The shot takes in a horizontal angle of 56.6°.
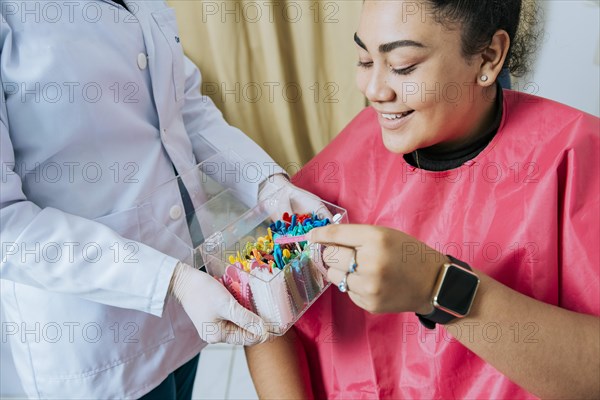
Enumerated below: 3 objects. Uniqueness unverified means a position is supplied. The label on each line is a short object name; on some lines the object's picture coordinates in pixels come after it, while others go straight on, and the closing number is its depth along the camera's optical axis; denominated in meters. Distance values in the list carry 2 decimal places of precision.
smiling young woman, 0.84
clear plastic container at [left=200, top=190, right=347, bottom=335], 0.92
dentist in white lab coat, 0.91
